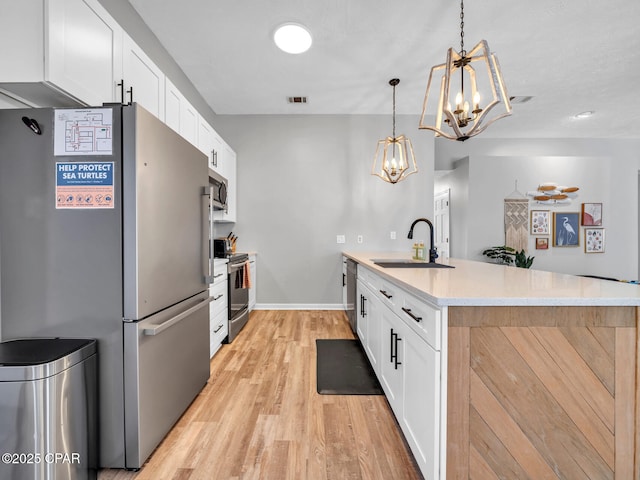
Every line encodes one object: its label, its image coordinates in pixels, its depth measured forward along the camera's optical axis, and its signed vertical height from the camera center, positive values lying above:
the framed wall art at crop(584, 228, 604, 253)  5.26 -0.07
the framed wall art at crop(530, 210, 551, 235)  5.21 +0.24
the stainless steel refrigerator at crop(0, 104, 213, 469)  1.37 -0.03
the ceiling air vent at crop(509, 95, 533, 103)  4.02 +1.86
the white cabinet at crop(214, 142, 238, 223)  3.86 +0.81
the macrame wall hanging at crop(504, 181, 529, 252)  5.16 +0.29
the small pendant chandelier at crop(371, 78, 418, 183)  3.32 +0.86
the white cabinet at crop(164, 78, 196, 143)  2.49 +1.09
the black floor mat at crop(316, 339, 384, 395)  2.14 -1.07
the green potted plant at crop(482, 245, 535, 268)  4.92 -0.31
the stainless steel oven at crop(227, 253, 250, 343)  3.06 -0.59
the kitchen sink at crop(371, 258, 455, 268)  2.22 -0.21
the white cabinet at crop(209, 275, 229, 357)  2.63 -0.71
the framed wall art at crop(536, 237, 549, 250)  5.19 -0.10
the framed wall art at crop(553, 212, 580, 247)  5.20 +0.15
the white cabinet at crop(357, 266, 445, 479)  1.09 -0.60
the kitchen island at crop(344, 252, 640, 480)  1.07 -0.54
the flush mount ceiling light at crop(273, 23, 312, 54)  2.65 +1.81
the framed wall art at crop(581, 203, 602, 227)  5.24 +0.41
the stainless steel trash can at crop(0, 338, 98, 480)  1.10 -0.66
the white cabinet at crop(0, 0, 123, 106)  1.32 +0.86
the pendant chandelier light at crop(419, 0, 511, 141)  1.59 +0.80
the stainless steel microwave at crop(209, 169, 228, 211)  3.26 +0.56
